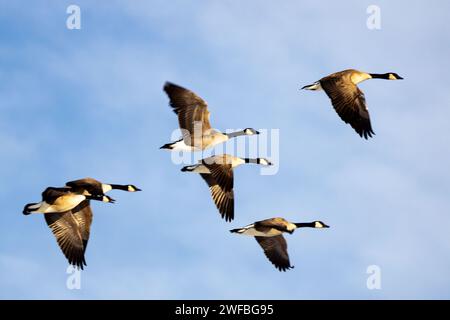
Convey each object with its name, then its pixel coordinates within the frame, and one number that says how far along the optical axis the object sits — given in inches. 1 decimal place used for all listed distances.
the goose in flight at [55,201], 644.7
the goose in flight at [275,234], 683.4
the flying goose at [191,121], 671.8
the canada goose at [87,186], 653.9
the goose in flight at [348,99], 664.4
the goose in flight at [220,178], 675.4
